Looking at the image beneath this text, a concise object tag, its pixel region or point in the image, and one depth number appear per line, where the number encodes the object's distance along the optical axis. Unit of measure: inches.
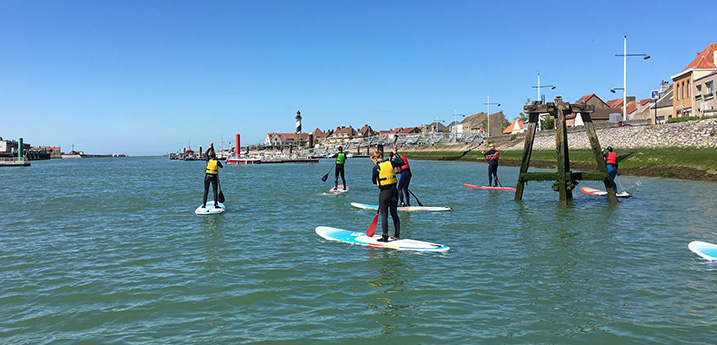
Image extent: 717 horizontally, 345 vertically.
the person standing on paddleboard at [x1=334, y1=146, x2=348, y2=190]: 992.9
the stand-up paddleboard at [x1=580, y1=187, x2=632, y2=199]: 882.8
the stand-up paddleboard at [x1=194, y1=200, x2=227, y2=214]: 743.1
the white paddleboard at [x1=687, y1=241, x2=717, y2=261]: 402.9
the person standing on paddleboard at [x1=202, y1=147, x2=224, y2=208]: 711.7
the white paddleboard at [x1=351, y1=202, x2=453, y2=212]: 732.7
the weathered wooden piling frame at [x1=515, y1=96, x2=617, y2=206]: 808.3
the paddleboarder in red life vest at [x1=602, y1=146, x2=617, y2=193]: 844.6
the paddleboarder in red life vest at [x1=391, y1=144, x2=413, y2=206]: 599.1
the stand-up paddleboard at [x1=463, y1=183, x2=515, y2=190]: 1080.6
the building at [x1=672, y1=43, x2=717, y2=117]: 2006.6
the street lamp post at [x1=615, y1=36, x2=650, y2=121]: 2133.4
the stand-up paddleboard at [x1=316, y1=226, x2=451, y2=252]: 450.9
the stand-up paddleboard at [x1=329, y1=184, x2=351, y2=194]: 1073.5
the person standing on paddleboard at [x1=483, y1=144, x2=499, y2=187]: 1024.5
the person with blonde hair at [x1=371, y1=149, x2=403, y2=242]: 459.5
